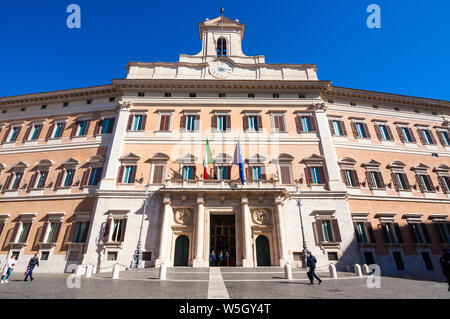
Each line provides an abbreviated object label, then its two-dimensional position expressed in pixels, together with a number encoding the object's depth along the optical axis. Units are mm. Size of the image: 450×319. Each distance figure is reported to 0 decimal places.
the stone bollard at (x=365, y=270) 13953
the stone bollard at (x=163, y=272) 10957
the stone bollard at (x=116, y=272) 11672
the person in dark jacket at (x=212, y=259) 16056
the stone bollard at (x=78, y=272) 12295
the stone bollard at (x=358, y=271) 12905
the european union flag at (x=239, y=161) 17803
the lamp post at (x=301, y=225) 15539
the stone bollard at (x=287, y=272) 11145
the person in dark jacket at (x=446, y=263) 7873
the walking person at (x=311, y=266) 9704
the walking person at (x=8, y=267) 10734
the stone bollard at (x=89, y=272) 12391
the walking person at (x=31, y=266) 11330
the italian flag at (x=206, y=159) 18344
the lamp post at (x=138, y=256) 15841
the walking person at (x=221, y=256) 15883
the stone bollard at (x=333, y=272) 11922
